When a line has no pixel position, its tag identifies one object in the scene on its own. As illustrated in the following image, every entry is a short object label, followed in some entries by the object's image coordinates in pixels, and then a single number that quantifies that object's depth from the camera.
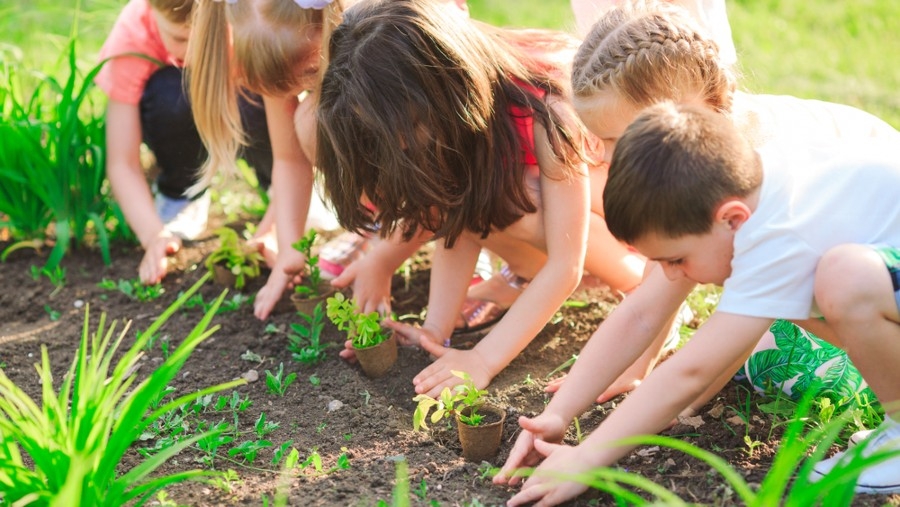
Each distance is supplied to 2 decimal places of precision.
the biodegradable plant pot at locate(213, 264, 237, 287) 3.09
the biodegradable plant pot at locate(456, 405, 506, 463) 2.08
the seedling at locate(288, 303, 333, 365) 2.58
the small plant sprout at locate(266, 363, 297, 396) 2.45
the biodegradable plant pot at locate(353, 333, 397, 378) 2.46
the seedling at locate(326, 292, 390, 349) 2.40
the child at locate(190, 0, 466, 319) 2.50
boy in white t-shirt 1.67
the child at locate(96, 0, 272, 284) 3.29
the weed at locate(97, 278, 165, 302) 3.06
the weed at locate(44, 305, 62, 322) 2.94
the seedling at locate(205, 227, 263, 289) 3.04
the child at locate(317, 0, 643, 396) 2.19
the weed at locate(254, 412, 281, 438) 2.21
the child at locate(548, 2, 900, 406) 2.12
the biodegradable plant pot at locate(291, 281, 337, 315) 2.79
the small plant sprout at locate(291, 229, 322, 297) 2.70
